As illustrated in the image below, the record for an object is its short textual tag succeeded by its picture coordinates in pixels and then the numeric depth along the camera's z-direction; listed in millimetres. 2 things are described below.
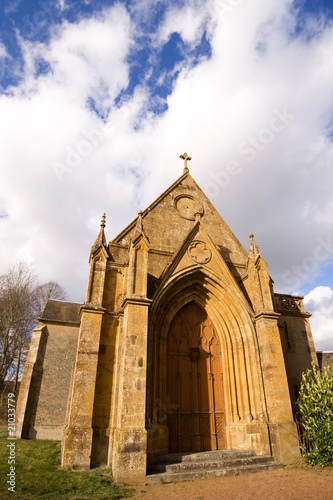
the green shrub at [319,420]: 8125
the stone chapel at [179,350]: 8391
